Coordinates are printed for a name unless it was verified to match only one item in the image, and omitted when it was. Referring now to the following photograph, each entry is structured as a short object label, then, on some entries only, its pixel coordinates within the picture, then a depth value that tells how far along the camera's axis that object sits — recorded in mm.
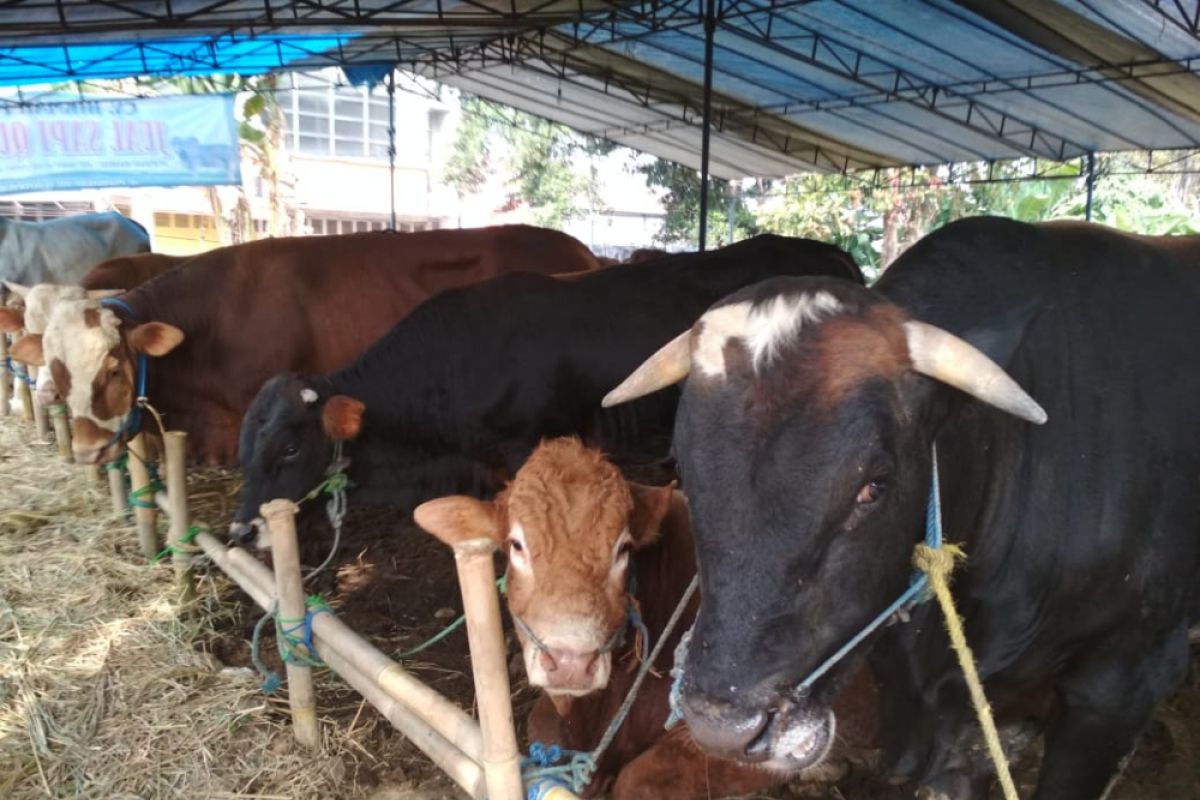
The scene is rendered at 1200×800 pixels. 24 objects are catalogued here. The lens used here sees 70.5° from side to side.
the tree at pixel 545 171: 33344
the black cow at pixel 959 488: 1634
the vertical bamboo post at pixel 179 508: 4270
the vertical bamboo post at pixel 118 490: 5590
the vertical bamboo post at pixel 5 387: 8859
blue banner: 11242
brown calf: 2379
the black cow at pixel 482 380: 4820
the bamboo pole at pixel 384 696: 2246
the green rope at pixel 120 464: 5451
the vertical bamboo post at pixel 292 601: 3049
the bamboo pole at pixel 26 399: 8422
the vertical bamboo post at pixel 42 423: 7676
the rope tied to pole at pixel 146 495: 4809
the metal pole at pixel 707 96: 8797
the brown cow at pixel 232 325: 5086
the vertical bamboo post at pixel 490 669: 2047
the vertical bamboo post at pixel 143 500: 4812
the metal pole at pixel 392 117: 14742
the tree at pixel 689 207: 25625
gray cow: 10531
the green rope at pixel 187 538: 4367
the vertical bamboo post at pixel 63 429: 6453
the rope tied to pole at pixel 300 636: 3180
